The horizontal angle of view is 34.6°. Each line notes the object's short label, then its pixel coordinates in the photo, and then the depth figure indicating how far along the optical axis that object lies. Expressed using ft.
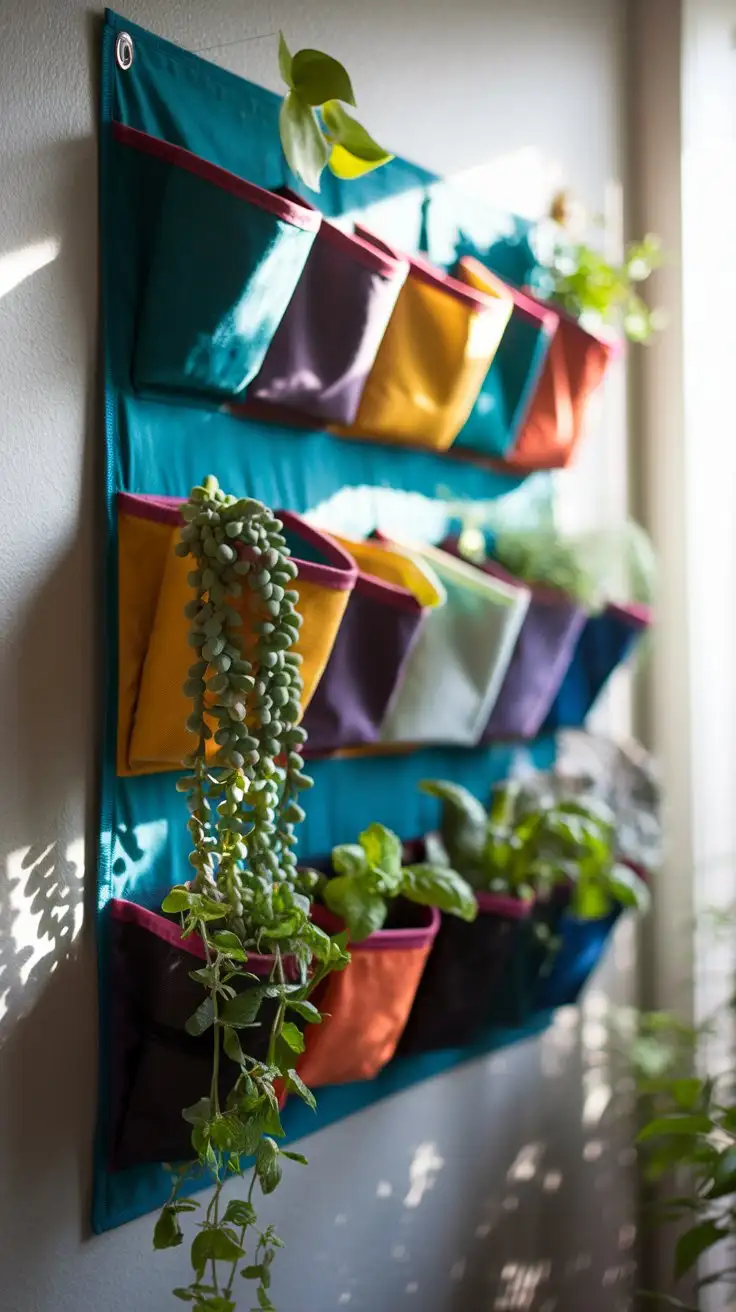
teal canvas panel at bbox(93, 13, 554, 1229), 3.79
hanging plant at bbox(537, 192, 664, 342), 5.69
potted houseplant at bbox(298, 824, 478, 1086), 4.08
